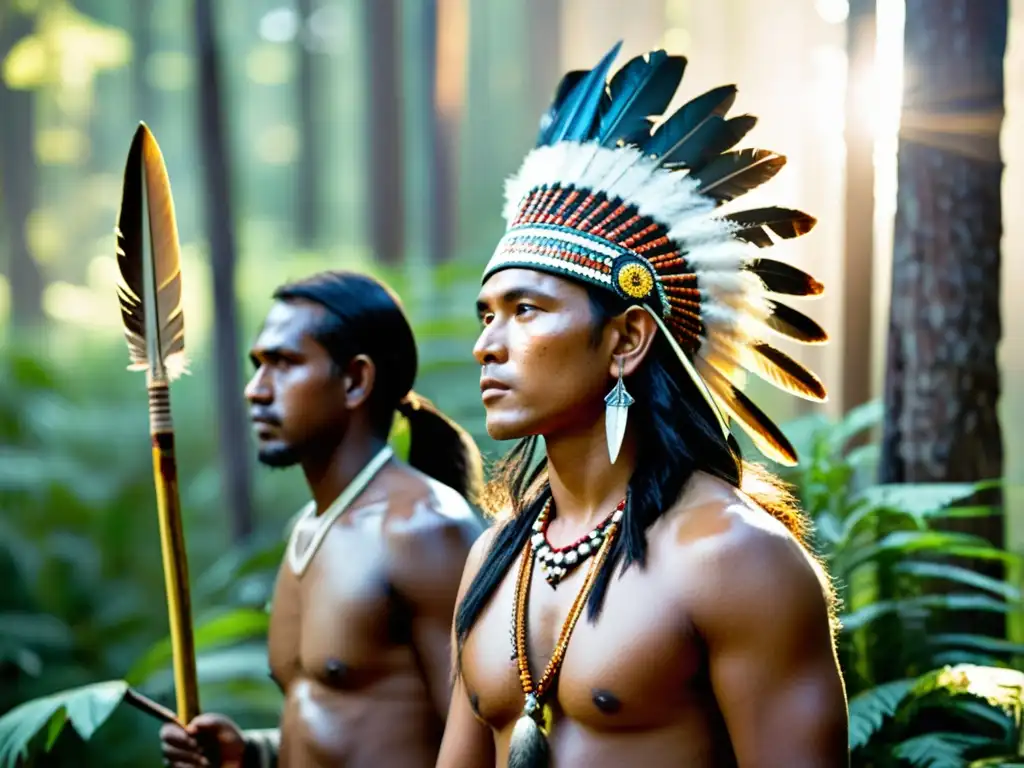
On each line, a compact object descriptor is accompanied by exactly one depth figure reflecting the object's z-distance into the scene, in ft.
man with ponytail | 11.33
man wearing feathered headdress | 7.42
